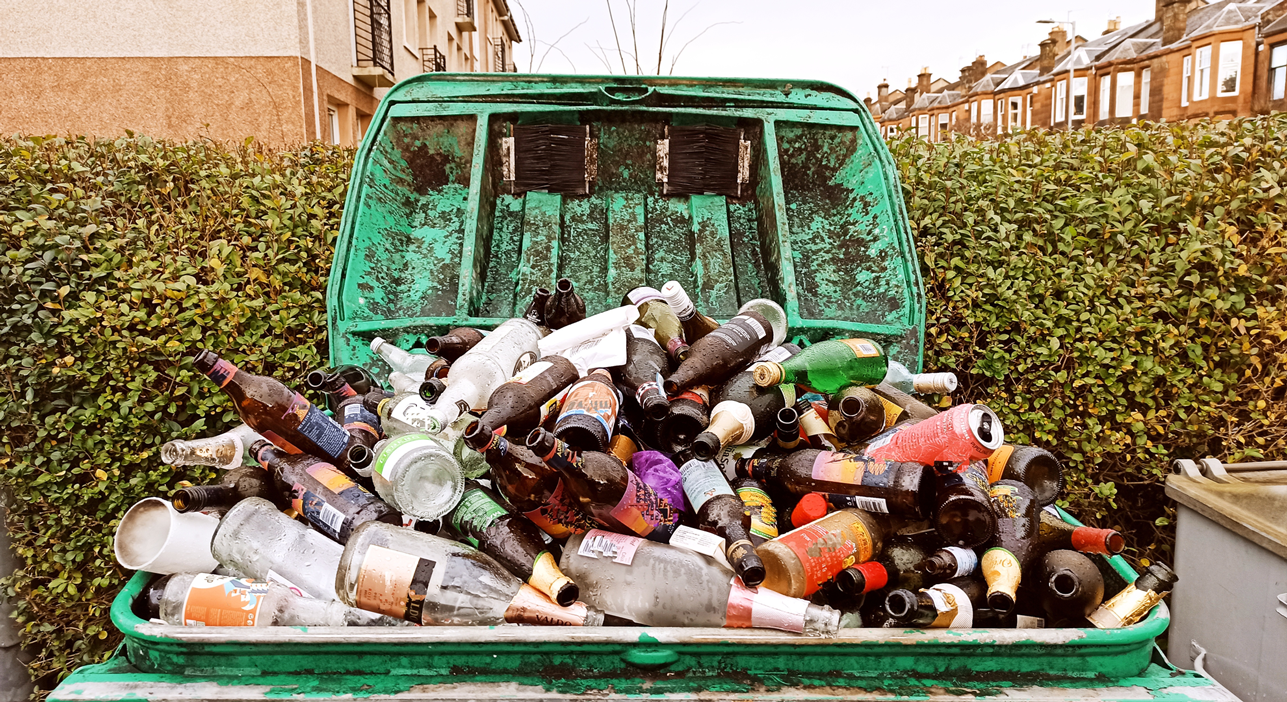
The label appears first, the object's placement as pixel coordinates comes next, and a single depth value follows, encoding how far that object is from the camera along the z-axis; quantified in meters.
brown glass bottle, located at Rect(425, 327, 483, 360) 2.16
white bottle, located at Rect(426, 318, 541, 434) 1.83
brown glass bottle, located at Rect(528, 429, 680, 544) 1.40
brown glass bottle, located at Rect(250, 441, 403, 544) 1.46
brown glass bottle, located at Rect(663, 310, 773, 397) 1.89
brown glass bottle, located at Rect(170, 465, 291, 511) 1.50
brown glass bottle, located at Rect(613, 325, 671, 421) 1.89
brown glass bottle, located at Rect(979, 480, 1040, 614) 1.34
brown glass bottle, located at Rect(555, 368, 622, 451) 1.55
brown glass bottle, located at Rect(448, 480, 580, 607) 1.37
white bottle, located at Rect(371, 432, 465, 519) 1.43
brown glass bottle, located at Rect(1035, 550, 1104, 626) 1.35
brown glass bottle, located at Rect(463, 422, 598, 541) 1.41
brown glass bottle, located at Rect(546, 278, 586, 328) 2.33
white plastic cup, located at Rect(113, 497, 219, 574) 1.37
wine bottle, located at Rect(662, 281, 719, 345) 2.19
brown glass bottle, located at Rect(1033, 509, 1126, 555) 1.47
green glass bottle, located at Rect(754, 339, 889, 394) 2.09
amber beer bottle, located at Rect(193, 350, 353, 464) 1.63
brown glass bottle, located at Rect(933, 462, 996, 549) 1.37
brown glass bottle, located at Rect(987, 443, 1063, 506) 1.65
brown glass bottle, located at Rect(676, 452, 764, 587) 1.44
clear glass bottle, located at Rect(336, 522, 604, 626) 1.28
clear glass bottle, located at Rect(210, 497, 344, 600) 1.43
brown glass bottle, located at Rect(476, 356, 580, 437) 1.70
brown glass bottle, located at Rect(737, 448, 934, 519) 1.45
